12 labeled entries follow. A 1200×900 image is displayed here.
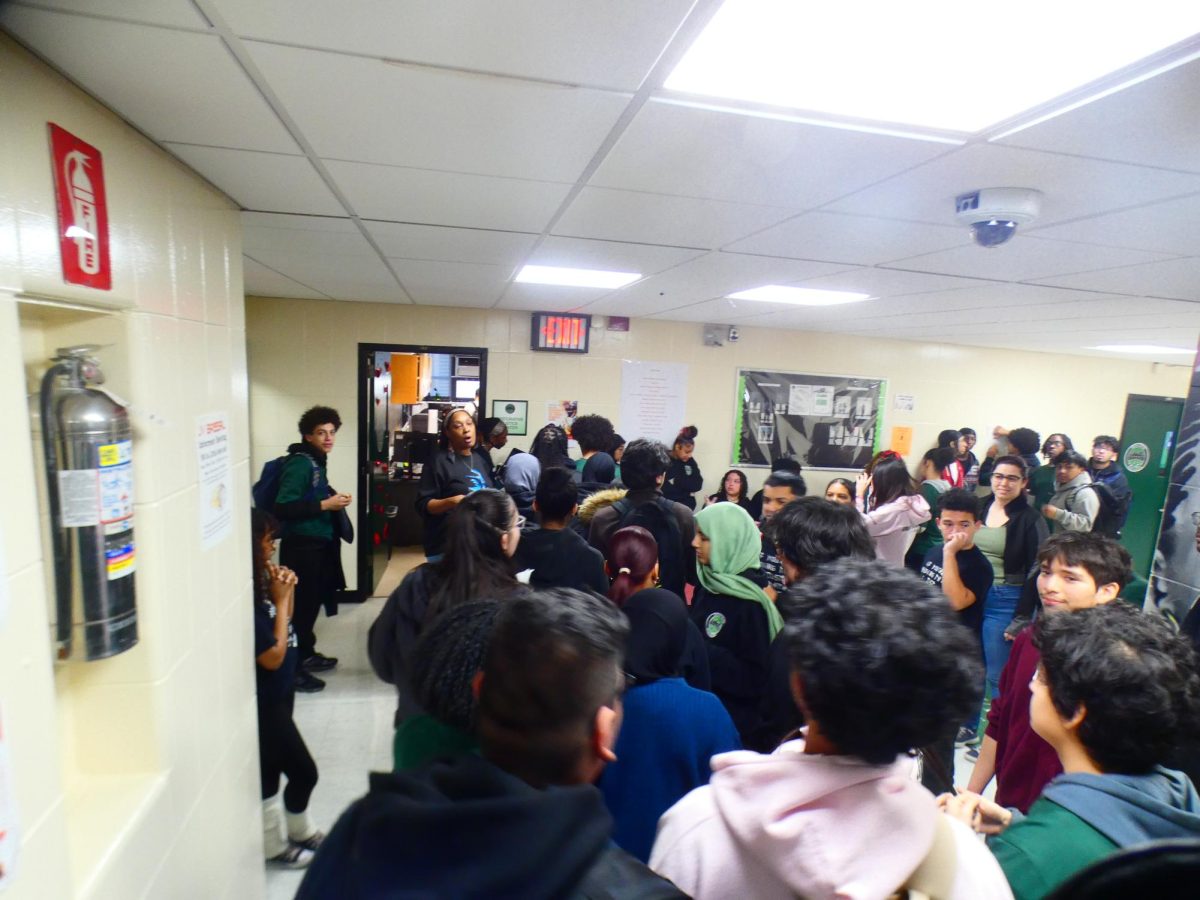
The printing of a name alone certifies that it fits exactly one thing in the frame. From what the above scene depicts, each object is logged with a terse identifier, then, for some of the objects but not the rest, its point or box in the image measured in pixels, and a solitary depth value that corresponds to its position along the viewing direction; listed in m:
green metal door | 5.48
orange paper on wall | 5.68
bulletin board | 5.33
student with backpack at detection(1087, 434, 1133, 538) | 3.69
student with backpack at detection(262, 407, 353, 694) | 3.20
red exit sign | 4.73
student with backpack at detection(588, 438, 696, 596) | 2.59
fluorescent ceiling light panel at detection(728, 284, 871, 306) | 3.24
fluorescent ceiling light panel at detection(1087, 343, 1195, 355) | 4.95
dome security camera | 1.48
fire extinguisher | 1.04
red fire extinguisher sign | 1.00
